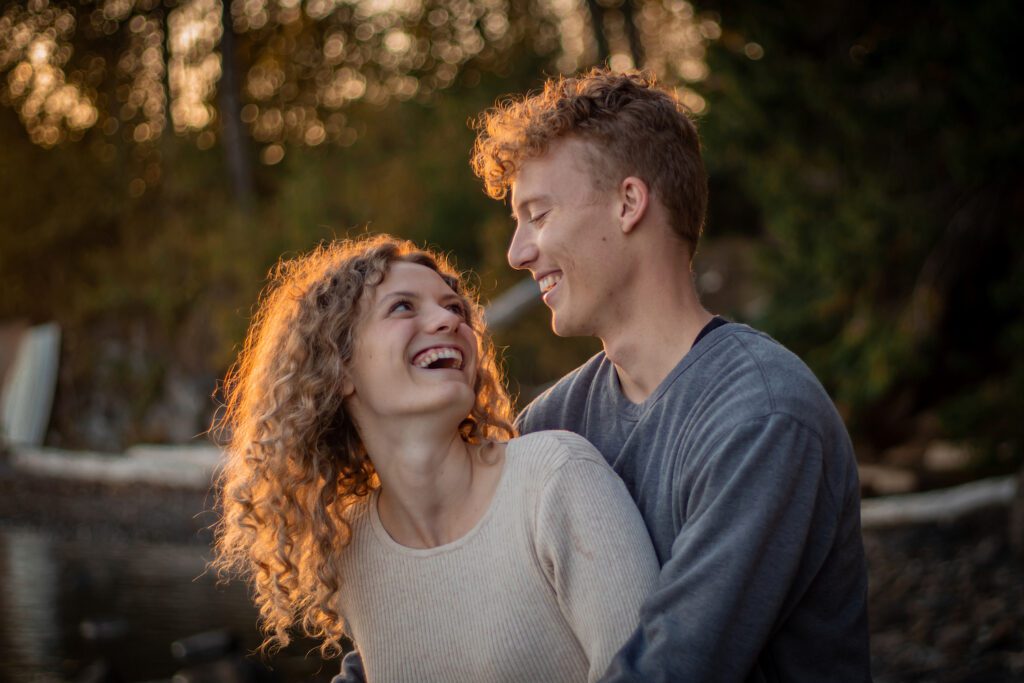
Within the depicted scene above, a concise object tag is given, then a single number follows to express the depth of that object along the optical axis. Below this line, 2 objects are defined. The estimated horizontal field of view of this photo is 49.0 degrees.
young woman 2.20
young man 1.97
